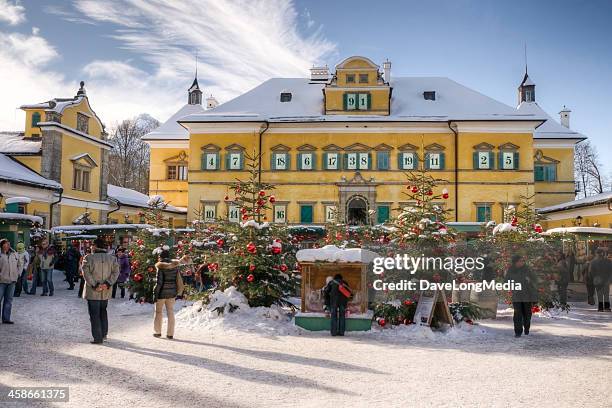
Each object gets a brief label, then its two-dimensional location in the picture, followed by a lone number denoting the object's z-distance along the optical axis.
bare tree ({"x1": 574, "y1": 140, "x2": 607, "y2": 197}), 58.16
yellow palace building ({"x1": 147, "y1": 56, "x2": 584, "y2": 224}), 36.81
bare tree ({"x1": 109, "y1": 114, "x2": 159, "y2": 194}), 59.06
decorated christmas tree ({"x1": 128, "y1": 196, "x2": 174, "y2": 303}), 15.99
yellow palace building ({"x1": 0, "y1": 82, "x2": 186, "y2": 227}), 30.50
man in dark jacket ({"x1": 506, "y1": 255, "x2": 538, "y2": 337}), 11.27
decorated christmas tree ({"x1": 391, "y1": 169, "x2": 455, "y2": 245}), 12.16
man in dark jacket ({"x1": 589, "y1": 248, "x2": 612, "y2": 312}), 15.76
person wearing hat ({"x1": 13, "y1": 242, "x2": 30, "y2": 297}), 15.25
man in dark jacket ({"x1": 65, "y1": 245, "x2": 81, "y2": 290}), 21.06
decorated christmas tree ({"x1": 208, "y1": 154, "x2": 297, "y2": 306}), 12.46
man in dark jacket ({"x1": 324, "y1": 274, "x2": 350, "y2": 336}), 11.34
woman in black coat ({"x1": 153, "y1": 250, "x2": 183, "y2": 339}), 10.48
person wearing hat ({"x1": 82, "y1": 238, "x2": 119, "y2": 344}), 9.54
